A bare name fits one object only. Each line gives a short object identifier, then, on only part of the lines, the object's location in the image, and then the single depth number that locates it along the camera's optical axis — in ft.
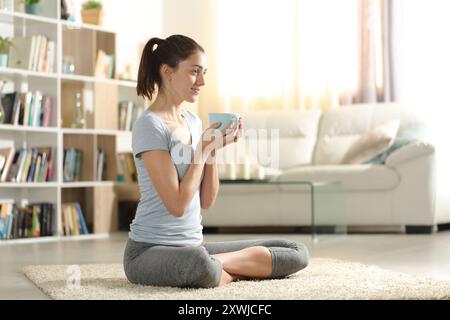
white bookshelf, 18.40
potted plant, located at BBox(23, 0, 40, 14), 18.37
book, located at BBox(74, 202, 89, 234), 18.93
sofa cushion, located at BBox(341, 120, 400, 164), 18.86
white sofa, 18.33
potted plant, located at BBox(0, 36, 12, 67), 17.84
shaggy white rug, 8.08
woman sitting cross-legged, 8.50
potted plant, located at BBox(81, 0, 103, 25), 20.01
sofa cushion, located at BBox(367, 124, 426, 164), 18.99
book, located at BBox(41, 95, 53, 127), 18.43
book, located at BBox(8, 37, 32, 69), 18.17
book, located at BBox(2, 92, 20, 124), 17.79
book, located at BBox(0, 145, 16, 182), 17.69
